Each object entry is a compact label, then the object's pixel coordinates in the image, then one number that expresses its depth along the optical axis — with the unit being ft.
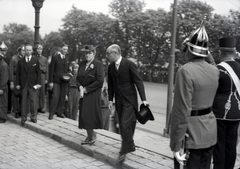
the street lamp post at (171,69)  25.50
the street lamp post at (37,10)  31.55
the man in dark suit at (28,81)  26.05
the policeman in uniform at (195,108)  9.76
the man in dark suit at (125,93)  16.11
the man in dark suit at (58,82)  27.91
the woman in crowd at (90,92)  18.84
